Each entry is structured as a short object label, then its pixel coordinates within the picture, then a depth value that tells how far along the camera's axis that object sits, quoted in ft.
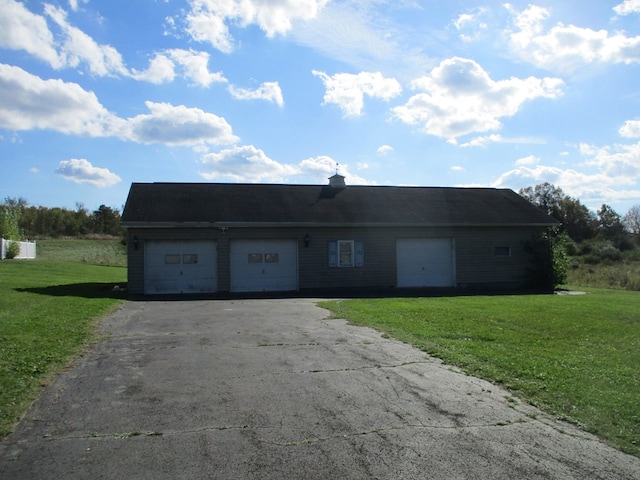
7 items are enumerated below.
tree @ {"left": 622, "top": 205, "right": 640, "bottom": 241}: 225.35
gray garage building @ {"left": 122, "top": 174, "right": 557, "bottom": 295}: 65.57
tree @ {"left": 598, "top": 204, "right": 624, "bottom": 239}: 218.01
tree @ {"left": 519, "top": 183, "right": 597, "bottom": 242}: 213.05
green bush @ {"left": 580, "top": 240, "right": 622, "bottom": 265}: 151.53
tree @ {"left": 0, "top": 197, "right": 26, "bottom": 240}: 135.33
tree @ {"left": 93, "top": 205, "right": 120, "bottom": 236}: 240.73
